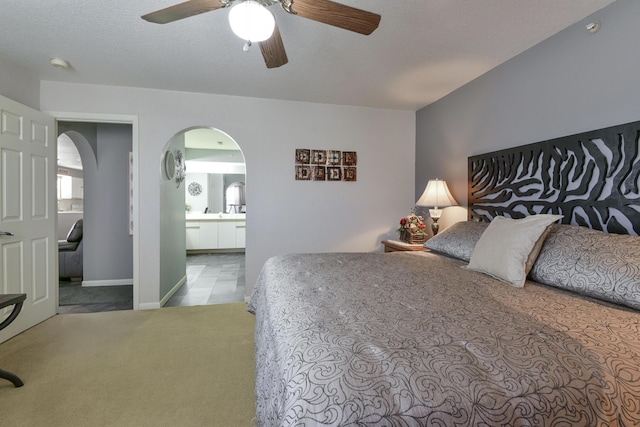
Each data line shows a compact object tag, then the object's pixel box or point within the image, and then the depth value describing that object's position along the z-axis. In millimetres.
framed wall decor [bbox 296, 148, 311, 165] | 3484
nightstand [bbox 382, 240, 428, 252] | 2850
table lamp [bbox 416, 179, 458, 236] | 2896
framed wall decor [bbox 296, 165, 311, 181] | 3498
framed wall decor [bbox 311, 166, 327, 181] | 3541
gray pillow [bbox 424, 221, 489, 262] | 2075
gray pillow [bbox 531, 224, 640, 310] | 1207
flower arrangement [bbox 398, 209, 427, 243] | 3039
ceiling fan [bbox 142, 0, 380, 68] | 1353
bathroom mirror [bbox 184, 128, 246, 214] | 6617
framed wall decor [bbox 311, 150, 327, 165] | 3535
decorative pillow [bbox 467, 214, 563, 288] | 1539
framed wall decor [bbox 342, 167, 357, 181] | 3633
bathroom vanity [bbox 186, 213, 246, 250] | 6359
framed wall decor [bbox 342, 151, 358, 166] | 3617
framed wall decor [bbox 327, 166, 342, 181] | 3586
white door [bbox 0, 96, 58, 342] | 2355
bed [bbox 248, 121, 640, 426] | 648
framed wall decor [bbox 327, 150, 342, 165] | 3580
